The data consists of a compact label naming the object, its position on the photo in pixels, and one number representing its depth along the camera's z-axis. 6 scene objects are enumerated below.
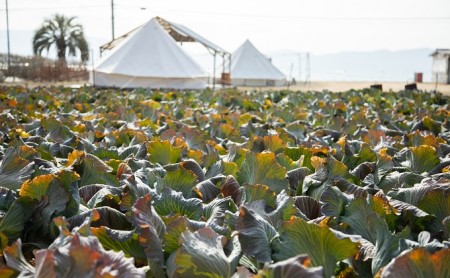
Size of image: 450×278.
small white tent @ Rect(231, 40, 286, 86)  42.81
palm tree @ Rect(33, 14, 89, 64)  59.79
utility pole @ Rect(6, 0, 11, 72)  48.06
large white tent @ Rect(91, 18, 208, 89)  26.98
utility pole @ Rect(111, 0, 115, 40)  49.41
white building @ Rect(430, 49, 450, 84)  57.47
